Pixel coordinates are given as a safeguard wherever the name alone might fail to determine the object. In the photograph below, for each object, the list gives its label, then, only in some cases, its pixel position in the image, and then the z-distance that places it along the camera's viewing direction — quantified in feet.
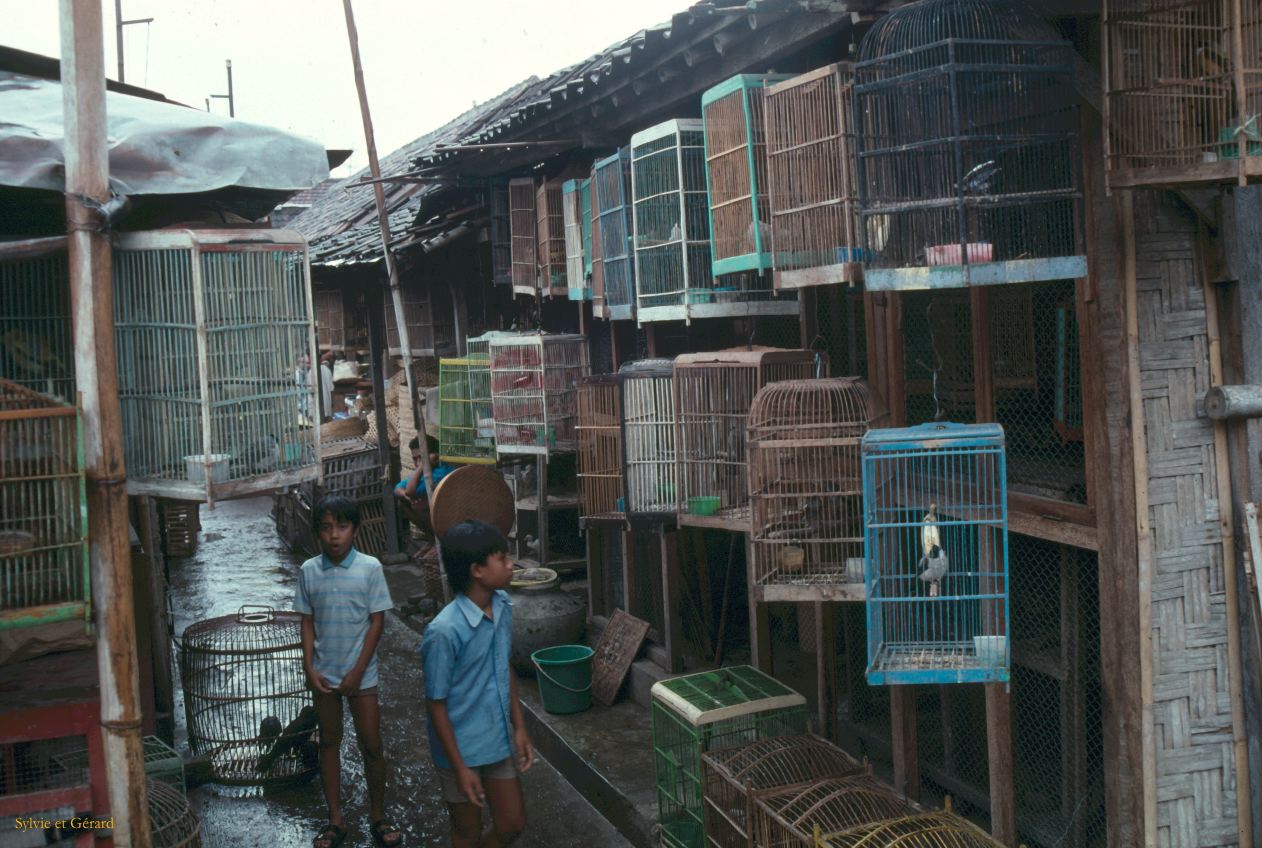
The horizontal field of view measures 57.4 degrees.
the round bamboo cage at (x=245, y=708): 24.08
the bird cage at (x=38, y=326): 17.10
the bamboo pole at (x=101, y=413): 12.28
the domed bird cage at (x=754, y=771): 18.34
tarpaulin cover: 14.16
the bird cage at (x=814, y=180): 17.44
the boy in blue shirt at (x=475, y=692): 15.72
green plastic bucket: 28.81
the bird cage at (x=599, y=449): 28.76
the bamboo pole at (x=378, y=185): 30.01
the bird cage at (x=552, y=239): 33.37
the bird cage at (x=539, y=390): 32.50
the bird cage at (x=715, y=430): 22.15
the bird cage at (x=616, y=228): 26.66
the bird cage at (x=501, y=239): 37.50
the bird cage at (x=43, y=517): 12.77
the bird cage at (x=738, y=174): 20.34
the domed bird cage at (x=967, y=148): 14.88
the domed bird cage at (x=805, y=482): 18.19
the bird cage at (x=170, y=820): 16.76
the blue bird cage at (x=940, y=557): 15.60
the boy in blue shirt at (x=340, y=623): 19.62
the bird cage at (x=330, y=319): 63.62
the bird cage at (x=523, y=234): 35.40
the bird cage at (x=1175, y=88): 13.69
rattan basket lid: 32.50
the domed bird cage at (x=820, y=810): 16.70
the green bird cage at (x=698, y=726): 19.98
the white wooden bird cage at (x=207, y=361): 15.97
